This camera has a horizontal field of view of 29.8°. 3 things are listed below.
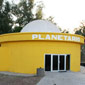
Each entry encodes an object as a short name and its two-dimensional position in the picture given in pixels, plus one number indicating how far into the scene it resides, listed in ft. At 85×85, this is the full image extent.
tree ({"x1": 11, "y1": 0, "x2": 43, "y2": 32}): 140.15
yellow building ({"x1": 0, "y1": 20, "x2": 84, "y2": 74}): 58.75
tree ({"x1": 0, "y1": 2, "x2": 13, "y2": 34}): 124.36
